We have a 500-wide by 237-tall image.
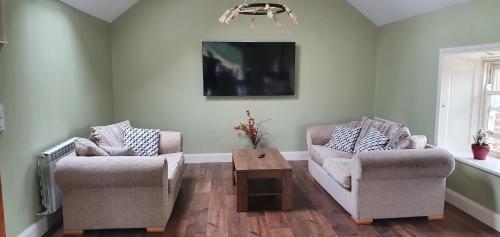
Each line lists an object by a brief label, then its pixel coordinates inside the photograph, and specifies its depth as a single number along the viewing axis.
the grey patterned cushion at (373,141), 4.03
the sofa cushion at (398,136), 3.75
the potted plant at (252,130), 5.44
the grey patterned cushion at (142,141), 4.16
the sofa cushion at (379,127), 4.12
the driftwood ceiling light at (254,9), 2.96
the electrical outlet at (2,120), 2.60
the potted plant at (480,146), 3.64
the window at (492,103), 3.86
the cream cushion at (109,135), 3.64
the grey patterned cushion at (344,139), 4.61
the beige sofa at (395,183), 3.21
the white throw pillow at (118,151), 3.36
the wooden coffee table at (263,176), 3.63
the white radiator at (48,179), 3.06
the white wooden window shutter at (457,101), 4.00
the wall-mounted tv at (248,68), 5.27
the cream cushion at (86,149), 3.16
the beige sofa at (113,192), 2.96
